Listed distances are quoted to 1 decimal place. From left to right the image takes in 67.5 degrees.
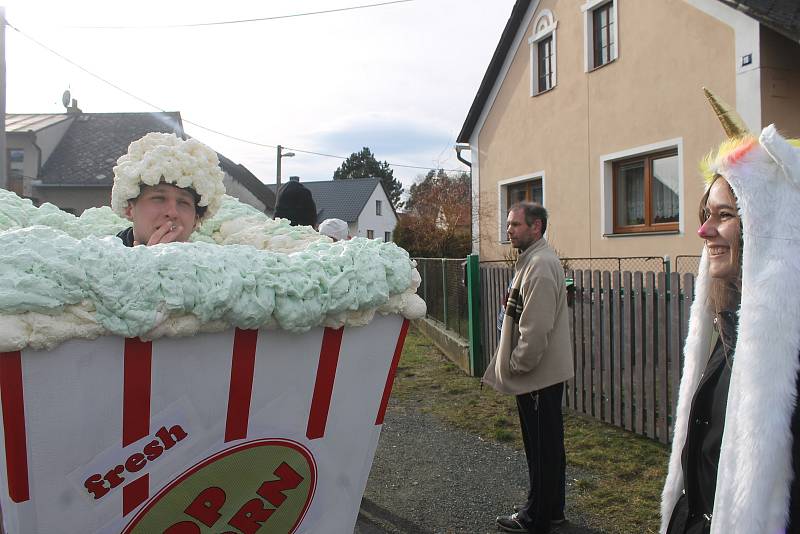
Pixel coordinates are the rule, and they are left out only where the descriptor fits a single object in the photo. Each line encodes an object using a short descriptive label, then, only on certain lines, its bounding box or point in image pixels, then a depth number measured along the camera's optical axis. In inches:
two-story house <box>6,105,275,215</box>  871.1
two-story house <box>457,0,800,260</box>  273.0
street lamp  1064.8
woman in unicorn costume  43.4
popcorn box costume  33.0
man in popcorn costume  64.4
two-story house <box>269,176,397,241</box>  1800.0
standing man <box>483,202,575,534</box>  130.1
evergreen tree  2650.1
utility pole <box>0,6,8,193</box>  239.6
